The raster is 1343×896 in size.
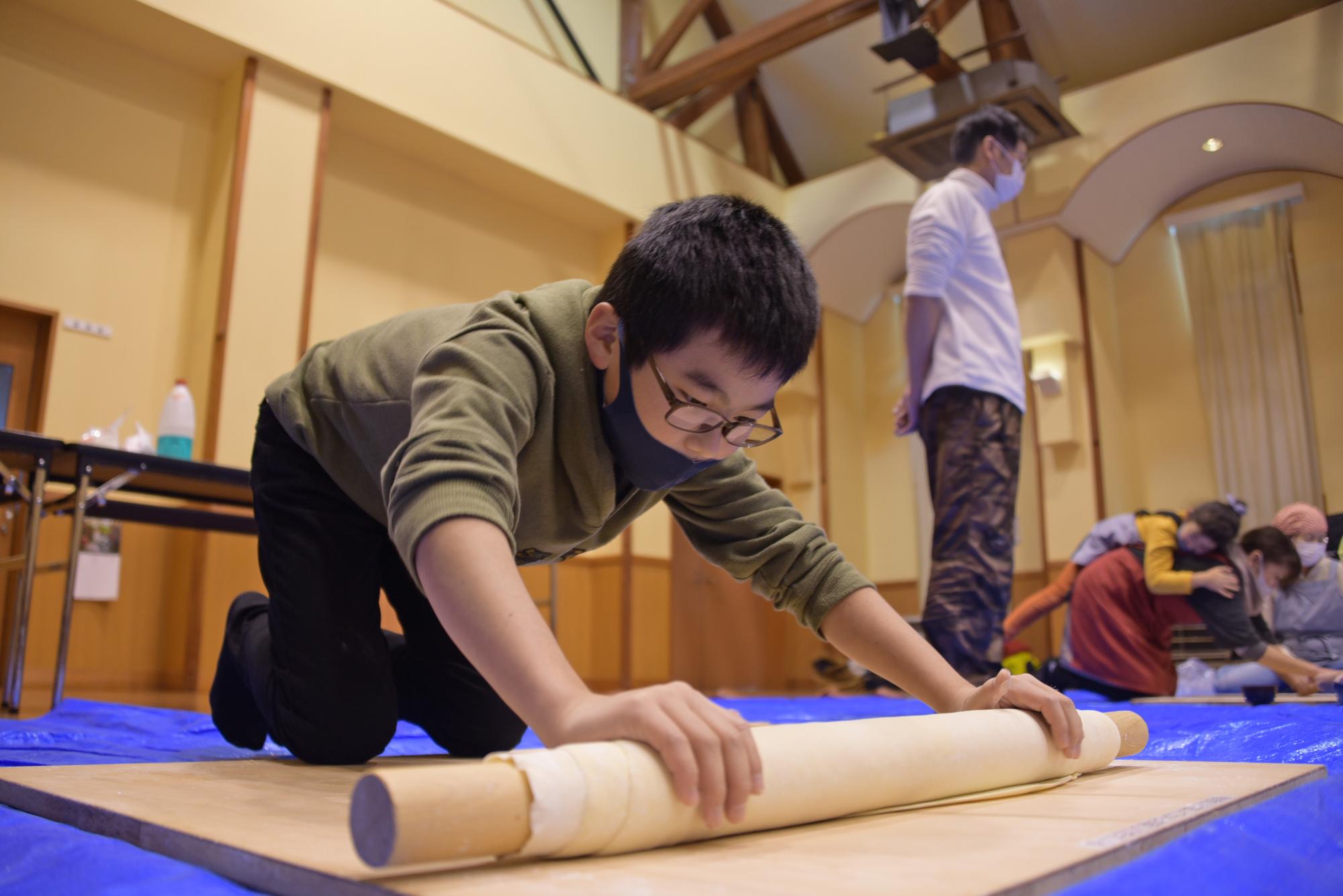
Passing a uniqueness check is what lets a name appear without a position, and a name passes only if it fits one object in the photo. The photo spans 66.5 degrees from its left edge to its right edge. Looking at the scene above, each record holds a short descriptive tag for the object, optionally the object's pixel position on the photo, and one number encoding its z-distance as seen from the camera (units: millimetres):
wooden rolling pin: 512
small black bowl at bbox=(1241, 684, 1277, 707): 2150
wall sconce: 5324
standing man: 2342
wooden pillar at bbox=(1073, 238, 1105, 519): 5250
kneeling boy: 694
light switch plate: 3775
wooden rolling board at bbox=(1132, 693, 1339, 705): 2285
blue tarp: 606
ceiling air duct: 4781
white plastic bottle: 3180
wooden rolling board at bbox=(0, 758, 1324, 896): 550
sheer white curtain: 4879
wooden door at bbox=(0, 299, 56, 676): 3650
